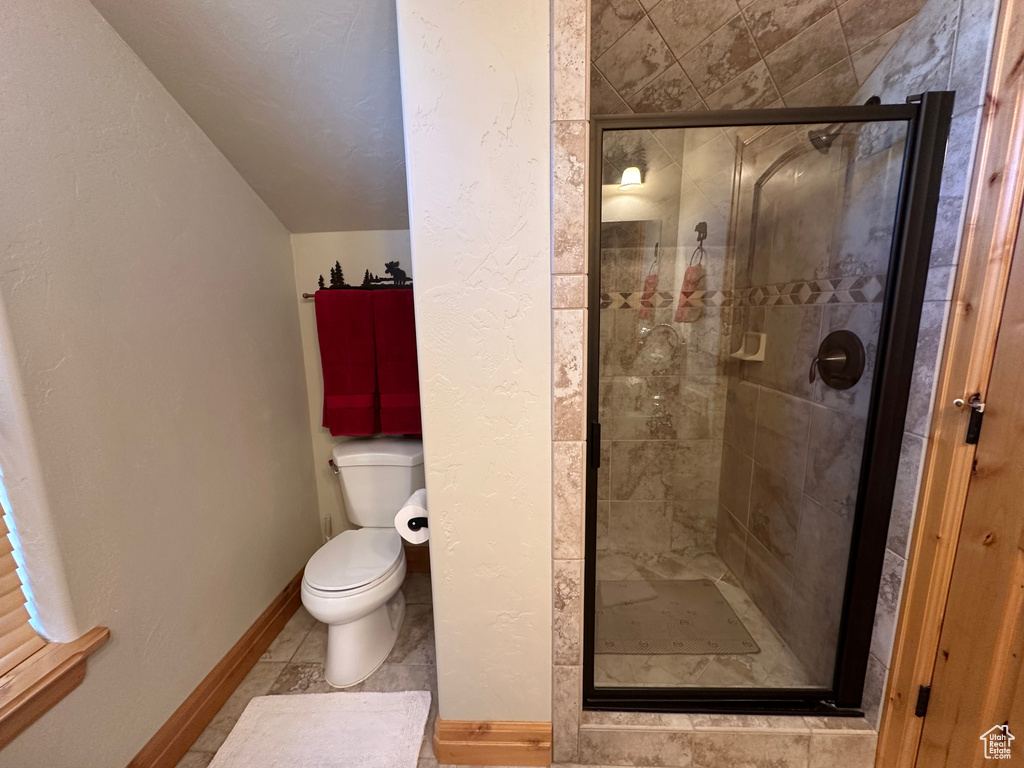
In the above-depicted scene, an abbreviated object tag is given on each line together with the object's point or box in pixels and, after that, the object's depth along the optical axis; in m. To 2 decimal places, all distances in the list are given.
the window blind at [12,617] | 0.81
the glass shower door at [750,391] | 0.92
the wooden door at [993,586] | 0.73
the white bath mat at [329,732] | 1.08
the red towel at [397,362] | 1.60
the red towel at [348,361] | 1.61
